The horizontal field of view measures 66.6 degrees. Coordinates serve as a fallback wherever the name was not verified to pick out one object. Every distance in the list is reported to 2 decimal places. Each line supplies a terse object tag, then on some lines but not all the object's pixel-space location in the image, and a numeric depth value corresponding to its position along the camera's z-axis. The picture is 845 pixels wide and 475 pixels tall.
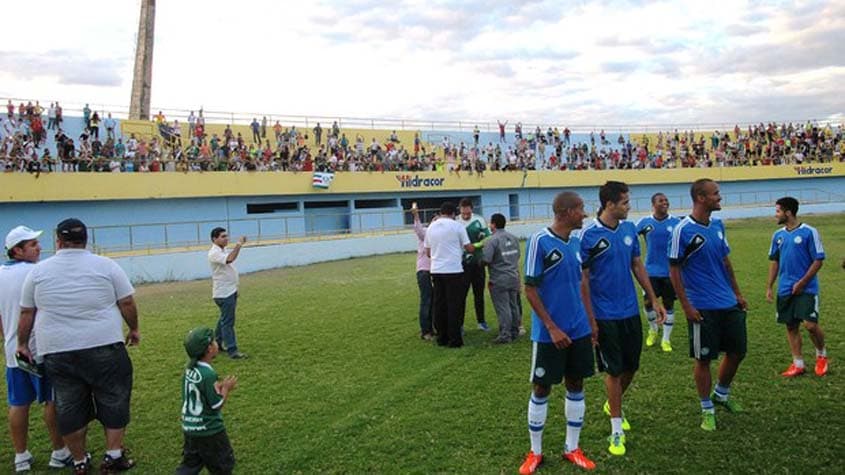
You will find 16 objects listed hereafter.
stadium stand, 25.95
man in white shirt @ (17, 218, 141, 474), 4.75
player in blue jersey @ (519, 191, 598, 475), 4.74
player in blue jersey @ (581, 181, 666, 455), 5.07
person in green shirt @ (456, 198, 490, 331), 9.45
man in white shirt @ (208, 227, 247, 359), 8.65
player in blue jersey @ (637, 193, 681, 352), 8.32
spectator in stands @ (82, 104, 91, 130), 28.14
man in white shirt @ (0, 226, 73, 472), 5.20
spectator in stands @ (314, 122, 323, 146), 35.66
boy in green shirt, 4.18
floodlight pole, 31.47
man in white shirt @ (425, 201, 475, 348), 8.91
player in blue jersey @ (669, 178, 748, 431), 5.38
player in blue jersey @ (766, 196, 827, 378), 6.62
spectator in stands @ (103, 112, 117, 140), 28.33
